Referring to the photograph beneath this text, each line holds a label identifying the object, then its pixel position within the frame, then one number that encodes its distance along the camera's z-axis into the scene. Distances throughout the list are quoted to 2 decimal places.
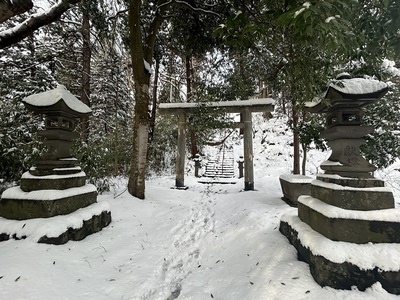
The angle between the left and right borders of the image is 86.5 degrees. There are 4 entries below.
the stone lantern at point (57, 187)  3.21
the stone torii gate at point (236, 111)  7.90
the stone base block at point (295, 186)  5.17
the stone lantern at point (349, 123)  2.58
